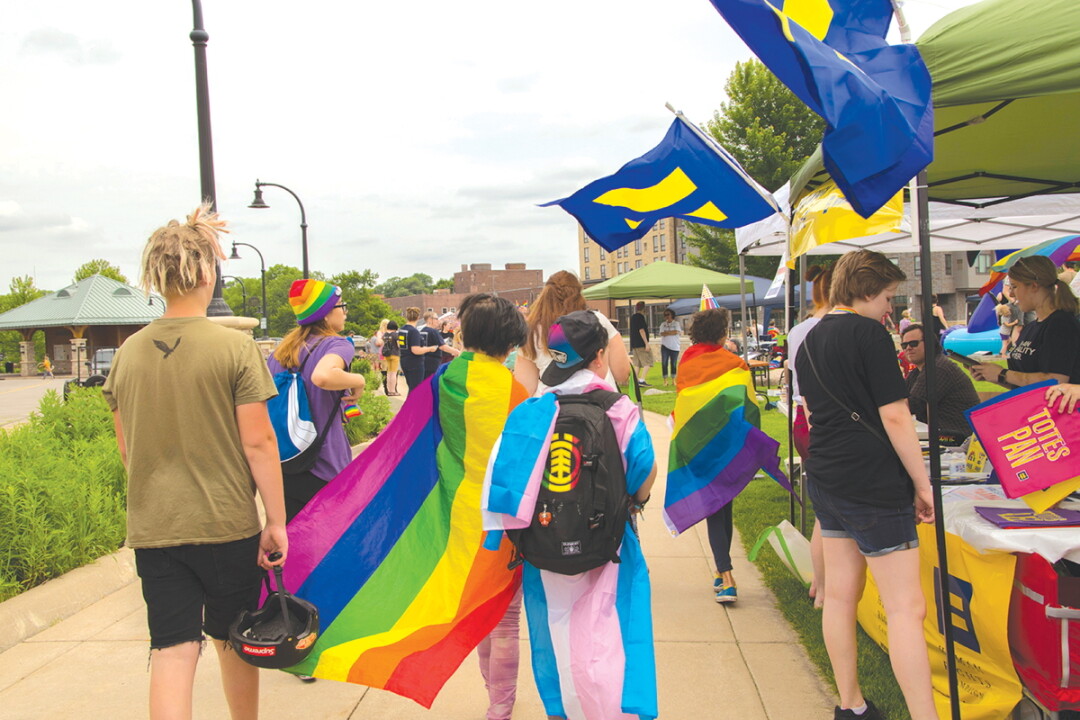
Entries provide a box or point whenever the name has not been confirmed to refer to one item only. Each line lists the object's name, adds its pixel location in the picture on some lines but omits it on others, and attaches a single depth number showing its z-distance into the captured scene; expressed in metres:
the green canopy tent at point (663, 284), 16.98
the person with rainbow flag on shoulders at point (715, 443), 4.86
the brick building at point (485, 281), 135.62
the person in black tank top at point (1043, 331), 3.89
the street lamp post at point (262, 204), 26.06
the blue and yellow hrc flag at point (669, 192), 5.41
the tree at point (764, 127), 29.09
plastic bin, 2.78
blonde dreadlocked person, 2.60
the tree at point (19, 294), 77.75
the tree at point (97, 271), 82.44
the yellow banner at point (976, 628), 2.99
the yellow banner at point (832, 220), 4.13
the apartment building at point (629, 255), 96.69
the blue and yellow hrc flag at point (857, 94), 2.46
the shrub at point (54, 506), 4.88
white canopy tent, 7.51
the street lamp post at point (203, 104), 7.96
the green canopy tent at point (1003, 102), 2.73
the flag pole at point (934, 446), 2.83
